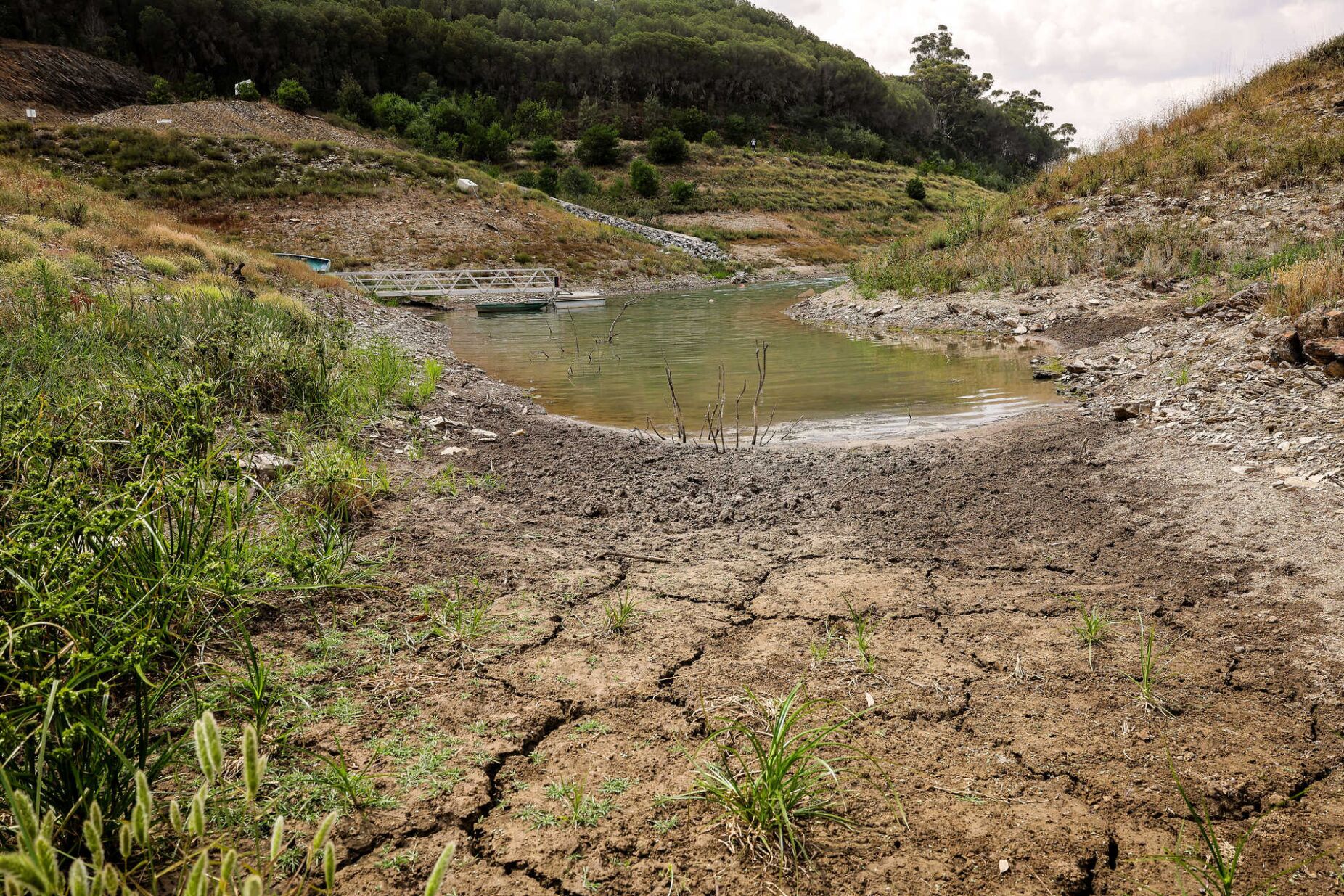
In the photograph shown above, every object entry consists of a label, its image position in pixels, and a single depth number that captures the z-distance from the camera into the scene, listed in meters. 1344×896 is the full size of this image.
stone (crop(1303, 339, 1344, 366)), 5.07
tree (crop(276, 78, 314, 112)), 47.84
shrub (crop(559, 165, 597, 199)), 45.34
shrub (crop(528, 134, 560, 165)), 49.62
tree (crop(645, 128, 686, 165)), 49.62
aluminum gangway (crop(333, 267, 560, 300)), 23.61
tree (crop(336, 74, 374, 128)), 51.94
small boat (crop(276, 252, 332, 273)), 23.69
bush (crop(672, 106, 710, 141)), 58.94
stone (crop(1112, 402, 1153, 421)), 5.69
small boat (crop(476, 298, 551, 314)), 21.44
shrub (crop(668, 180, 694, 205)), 44.44
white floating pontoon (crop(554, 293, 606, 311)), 22.94
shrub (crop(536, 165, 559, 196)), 44.22
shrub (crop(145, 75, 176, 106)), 45.94
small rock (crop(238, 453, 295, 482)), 3.88
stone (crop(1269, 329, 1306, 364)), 5.46
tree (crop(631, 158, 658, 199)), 45.47
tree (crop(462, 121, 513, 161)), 48.25
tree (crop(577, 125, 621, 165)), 49.69
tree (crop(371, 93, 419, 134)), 50.53
